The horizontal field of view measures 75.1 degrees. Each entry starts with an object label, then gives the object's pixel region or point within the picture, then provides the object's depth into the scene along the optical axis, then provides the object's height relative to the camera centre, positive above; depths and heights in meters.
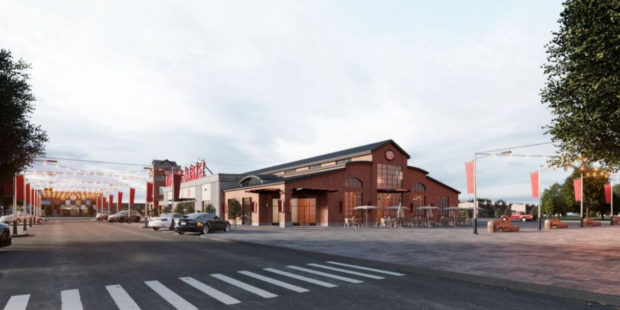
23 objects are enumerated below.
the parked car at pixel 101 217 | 66.50 -6.08
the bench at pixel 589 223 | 42.47 -4.58
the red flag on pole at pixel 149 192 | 43.84 -1.31
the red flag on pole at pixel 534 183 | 33.56 -0.29
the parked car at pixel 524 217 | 63.69 -5.94
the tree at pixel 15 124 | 19.28 +2.90
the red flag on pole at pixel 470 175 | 28.95 +0.33
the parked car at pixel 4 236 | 17.53 -2.46
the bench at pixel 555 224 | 37.34 -4.13
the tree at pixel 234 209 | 46.84 -3.41
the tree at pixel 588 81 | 12.21 +3.31
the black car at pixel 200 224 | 29.47 -3.25
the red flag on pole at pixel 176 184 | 36.19 -0.36
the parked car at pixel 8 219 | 48.88 -4.79
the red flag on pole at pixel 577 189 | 39.93 -0.96
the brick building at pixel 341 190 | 42.12 -1.14
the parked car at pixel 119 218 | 57.69 -5.36
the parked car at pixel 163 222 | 35.73 -3.74
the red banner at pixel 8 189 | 28.28 -0.62
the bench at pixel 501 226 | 31.11 -3.65
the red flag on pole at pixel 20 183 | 33.02 -0.24
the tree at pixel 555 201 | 79.14 -4.46
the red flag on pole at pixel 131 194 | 52.63 -1.90
